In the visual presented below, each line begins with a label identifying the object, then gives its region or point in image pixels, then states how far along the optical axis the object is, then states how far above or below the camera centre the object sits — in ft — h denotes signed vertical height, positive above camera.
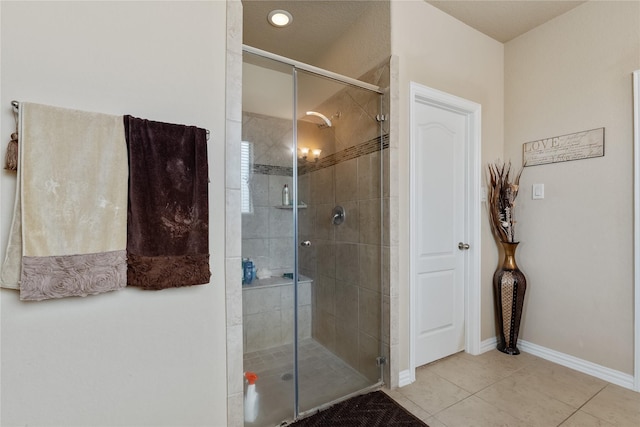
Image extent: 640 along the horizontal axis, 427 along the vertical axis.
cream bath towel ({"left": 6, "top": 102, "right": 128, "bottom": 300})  3.49 +0.18
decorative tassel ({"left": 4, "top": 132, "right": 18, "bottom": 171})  3.44 +0.72
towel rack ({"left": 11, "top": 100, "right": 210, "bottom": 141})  3.49 +1.37
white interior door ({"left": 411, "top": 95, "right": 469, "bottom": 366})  7.32 -0.43
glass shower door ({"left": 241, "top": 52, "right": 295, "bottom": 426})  5.70 -0.45
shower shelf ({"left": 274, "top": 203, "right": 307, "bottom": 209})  6.26 +0.18
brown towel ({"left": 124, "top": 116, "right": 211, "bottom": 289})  4.08 +0.14
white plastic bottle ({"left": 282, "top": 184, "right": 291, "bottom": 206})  6.20 +0.36
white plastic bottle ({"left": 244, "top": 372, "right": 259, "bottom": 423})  5.32 -3.57
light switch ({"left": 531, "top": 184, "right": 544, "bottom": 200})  7.95 +0.62
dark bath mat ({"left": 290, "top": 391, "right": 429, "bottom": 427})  5.41 -4.02
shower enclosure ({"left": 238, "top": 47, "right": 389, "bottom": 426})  5.84 -0.51
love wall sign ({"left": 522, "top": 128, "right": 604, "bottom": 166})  6.96 +1.74
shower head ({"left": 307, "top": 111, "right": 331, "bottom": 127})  6.57 +2.35
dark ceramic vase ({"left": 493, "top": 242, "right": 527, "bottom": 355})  7.84 -2.34
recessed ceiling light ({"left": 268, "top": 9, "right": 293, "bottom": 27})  7.39 +5.28
